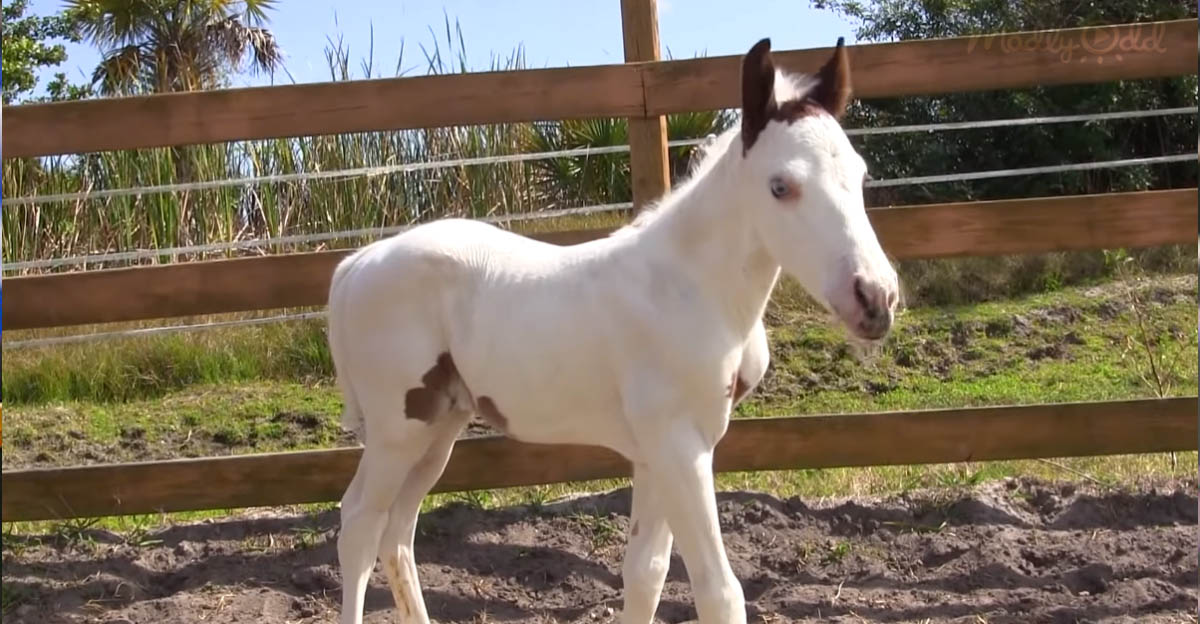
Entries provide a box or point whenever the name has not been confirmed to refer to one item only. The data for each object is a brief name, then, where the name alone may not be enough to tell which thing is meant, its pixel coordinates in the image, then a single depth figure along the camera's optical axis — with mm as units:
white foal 2627
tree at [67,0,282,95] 15570
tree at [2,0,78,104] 18703
